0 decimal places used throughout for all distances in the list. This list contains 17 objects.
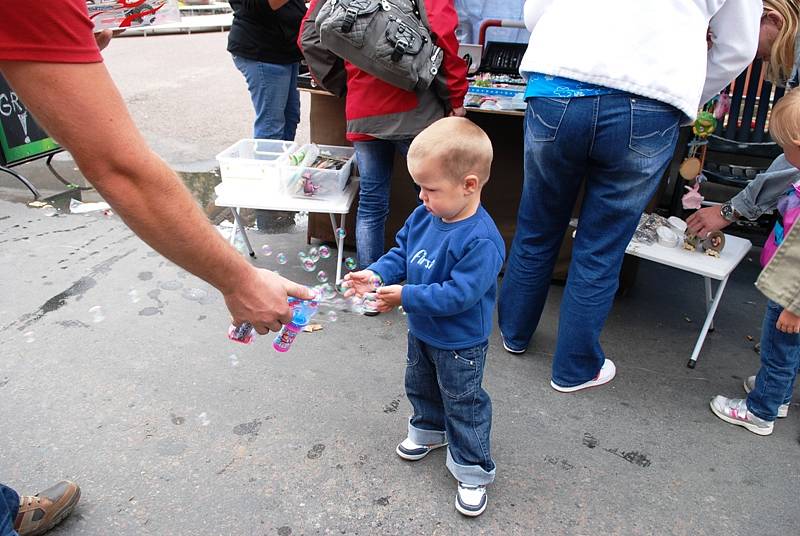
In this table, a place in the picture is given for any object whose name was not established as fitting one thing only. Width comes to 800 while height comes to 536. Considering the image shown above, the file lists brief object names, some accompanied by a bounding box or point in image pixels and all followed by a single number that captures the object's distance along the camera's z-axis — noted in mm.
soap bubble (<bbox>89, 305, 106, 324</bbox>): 3234
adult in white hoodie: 2145
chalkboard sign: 4918
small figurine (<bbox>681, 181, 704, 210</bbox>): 3292
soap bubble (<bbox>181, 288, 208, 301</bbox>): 3482
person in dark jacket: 4066
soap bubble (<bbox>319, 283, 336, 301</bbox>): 3604
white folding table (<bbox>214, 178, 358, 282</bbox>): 3393
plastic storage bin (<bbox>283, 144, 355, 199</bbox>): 3447
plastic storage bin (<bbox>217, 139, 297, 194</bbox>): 3426
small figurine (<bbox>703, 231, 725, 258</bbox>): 2967
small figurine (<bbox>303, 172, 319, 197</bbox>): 3484
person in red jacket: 2984
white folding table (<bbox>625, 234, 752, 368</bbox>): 2844
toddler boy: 1792
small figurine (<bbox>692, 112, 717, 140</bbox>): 3170
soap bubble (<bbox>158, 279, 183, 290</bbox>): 3578
